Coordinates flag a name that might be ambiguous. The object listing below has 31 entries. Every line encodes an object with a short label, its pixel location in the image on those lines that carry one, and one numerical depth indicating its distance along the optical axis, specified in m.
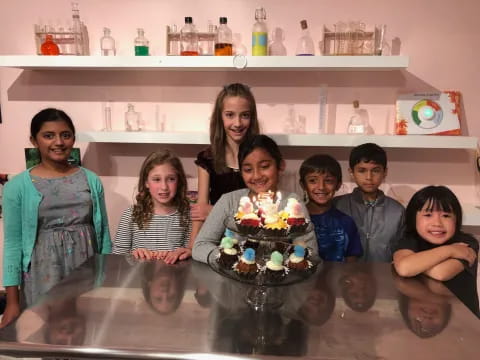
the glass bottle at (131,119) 2.28
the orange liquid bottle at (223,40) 2.02
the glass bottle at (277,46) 2.16
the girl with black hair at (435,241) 1.24
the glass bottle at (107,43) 2.18
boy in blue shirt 1.58
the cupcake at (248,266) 1.01
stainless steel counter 0.82
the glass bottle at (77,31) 2.13
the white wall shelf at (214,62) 1.89
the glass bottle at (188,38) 2.10
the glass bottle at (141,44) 2.12
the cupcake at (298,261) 1.06
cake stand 1.00
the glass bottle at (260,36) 2.01
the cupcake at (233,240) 1.13
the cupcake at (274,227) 1.05
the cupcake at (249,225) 1.08
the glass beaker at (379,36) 2.00
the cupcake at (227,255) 1.08
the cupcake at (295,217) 1.08
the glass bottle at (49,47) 2.10
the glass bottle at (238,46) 2.17
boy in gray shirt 1.67
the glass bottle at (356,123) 2.17
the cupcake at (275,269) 1.01
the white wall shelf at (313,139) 2.00
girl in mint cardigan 1.63
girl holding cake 1.34
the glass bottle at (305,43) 2.12
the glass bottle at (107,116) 2.30
